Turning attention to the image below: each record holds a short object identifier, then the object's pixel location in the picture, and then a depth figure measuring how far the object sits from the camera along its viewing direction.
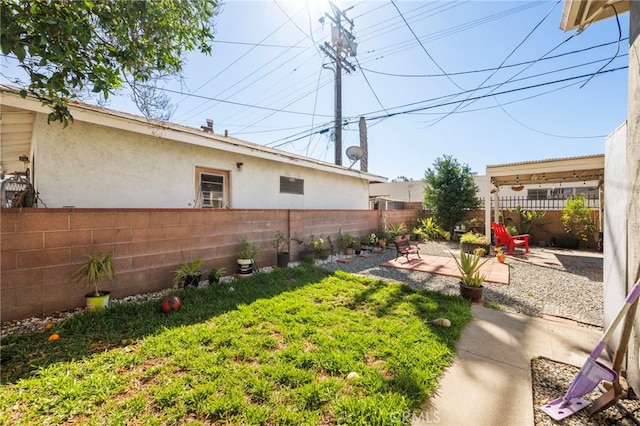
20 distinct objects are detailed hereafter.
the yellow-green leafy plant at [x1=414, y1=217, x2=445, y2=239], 12.88
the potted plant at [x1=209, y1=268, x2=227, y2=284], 5.22
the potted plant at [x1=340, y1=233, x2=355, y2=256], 9.18
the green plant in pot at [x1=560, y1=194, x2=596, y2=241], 9.91
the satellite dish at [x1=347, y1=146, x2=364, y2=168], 12.28
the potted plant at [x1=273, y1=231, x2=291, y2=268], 6.83
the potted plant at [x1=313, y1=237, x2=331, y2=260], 7.91
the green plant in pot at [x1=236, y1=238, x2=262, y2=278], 5.80
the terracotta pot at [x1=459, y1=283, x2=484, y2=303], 4.47
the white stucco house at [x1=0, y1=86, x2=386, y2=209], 4.66
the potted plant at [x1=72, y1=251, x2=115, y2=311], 3.64
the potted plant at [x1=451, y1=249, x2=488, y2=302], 4.48
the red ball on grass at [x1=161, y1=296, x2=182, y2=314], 3.75
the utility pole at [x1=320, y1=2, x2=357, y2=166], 11.21
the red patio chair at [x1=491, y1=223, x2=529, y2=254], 8.88
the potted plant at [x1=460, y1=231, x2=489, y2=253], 9.04
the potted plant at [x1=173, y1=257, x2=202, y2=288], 4.82
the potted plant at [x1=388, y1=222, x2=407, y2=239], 11.34
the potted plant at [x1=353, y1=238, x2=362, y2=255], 9.28
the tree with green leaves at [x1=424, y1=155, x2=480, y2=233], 12.62
